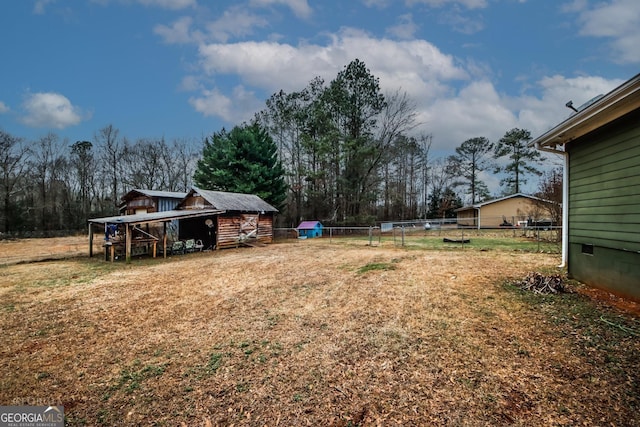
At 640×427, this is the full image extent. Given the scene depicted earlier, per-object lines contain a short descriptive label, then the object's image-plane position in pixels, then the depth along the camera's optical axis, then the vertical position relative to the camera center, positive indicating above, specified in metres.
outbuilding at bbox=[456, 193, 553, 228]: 27.08 +0.42
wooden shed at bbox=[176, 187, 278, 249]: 16.86 -0.49
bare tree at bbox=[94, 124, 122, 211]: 33.66 +7.33
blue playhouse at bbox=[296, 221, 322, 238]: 22.91 -1.37
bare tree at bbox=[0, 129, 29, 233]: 25.31 +4.14
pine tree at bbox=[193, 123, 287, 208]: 24.62 +4.29
